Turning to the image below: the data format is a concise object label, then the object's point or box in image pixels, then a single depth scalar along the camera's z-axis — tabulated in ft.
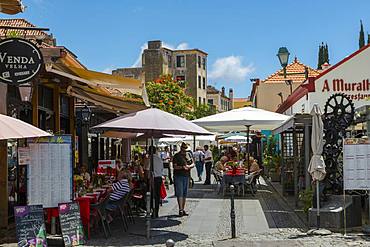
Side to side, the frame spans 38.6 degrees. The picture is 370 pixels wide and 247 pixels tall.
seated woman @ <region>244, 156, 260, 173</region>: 57.91
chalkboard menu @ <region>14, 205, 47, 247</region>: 26.58
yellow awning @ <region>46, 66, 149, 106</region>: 35.22
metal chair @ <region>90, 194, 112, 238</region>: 31.60
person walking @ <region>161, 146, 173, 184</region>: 74.90
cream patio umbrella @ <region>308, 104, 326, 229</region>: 34.50
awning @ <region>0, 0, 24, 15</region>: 33.88
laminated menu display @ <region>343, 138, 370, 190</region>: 33.06
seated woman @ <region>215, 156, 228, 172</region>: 58.70
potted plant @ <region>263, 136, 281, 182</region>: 72.43
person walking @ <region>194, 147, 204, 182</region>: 83.41
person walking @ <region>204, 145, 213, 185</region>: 73.41
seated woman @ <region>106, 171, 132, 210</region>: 33.64
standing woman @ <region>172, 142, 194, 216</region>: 39.95
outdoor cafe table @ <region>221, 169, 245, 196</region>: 53.72
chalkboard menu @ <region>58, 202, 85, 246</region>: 28.76
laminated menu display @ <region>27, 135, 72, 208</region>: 28.50
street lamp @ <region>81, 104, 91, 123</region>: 56.13
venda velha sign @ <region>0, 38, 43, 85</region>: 29.43
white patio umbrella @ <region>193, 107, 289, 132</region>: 53.93
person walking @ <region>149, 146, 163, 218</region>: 39.52
